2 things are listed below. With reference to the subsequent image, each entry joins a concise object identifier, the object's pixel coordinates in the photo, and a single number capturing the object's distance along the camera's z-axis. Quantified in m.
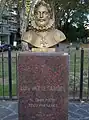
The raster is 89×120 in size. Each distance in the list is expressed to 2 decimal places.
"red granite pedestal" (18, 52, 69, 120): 2.19
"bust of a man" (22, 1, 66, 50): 2.36
